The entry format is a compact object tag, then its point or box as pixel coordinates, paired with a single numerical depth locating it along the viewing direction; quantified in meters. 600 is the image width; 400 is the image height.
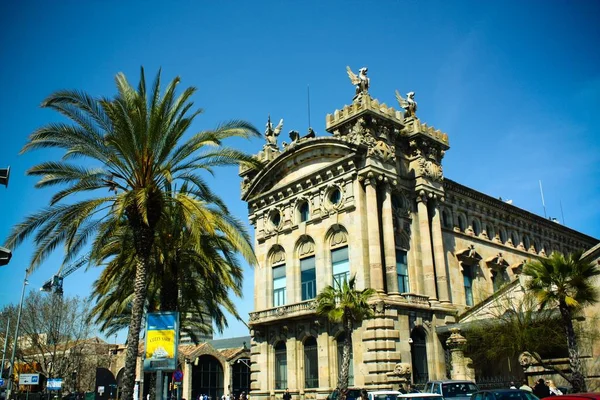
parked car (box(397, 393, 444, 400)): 17.67
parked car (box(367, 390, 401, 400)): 20.38
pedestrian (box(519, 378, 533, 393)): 21.81
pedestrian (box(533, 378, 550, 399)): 21.88
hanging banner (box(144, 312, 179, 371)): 17.11
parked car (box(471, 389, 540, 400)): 15.55
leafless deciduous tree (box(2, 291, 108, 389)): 45.74
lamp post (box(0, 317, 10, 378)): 42.66
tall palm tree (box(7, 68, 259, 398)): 18.84
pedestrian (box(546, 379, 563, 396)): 23.54
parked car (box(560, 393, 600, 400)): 10.99
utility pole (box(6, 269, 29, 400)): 39.42
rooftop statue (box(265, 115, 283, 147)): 43.25
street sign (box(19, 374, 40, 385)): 38.09
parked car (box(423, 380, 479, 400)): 20.12
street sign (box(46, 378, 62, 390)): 40.75
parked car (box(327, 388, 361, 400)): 26.73
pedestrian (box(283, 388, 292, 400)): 33.59
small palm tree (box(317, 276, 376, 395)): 26.95
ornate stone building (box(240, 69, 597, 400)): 32.16
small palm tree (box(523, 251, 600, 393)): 22.02
